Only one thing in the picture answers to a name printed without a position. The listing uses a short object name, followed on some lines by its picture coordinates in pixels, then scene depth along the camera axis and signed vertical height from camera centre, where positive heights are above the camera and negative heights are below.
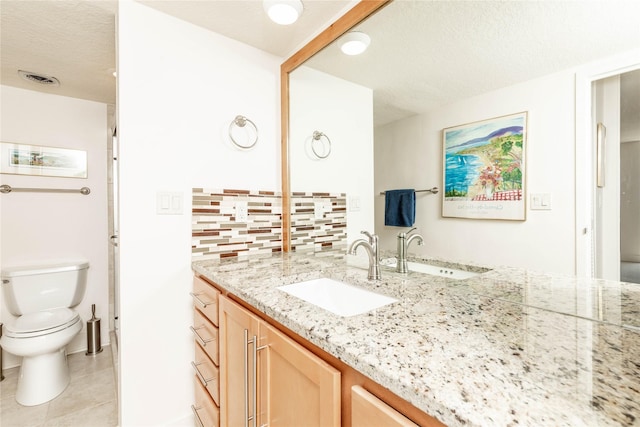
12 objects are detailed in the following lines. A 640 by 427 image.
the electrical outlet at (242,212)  1.66 -0.01
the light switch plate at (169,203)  1.42 +0.04
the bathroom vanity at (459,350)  0.41 -0.27
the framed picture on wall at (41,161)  2.05 +0.39
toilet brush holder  2.25 -0.99
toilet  1.66 -0.69
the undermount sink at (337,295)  1.07 -0.34
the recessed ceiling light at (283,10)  1.29 +0.92
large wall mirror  0.73 +0.39
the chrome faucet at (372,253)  1.12 -0.17
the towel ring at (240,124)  1.64 +0.51
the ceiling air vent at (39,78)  1.90 +0.92
